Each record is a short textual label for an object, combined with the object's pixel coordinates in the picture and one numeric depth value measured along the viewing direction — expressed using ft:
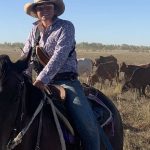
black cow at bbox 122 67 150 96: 56.39
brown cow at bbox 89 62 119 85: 64.80
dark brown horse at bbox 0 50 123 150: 12.32
